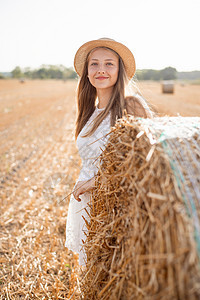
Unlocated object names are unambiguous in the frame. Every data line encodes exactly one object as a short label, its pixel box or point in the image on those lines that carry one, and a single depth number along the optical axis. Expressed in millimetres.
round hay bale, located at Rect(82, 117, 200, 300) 916
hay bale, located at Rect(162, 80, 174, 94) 19594
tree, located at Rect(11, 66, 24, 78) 80750
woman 2041
